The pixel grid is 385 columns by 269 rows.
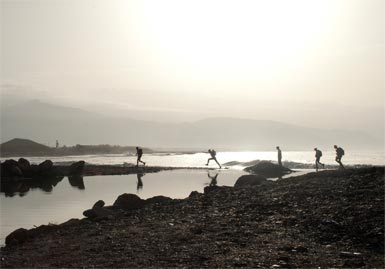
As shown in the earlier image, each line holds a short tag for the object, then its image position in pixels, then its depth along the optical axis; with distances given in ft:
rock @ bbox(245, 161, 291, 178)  132.36
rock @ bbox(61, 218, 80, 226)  48.43
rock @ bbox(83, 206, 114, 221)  52.01
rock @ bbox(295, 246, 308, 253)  34.09
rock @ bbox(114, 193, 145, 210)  59.85
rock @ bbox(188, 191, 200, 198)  68.23
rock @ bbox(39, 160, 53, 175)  133.59
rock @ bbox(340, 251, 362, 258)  32.32
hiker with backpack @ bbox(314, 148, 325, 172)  132.60
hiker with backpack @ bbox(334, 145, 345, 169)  115.76
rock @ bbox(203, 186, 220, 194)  74.33
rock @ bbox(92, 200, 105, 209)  58.60
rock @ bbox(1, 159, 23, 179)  127.91
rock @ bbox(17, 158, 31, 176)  131.75
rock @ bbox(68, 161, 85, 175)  137.49
